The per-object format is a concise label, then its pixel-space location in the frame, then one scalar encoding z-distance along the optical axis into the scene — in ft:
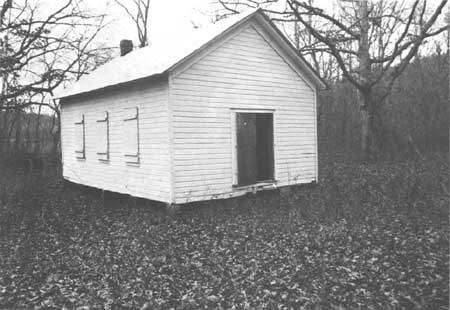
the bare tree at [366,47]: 50.52
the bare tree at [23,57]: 65.67
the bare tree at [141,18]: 107.10
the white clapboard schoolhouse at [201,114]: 33.65
